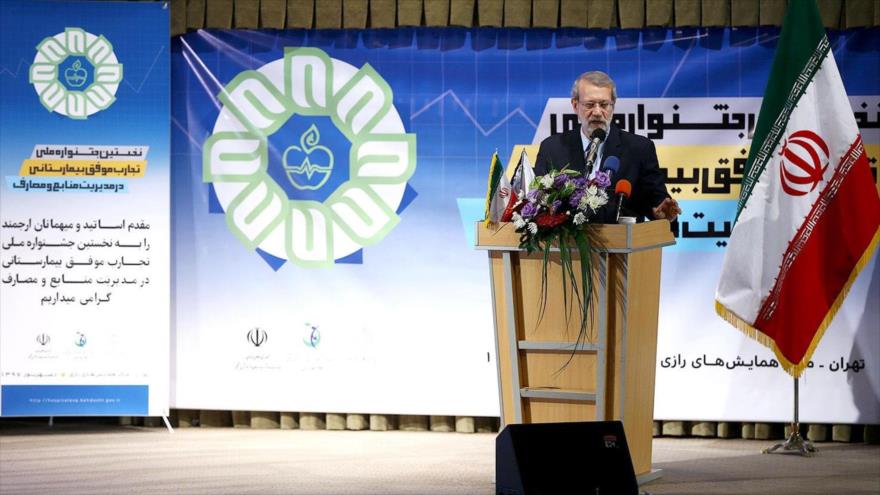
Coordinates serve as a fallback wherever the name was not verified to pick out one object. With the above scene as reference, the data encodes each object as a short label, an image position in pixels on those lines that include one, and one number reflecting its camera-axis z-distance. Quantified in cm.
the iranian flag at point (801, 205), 1108
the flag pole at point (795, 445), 1139
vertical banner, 1251
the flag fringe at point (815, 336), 1117
